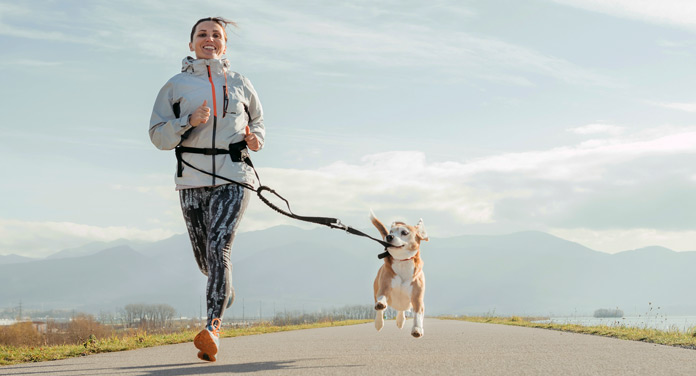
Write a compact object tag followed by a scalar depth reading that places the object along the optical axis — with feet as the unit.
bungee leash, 20.18
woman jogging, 19.89
